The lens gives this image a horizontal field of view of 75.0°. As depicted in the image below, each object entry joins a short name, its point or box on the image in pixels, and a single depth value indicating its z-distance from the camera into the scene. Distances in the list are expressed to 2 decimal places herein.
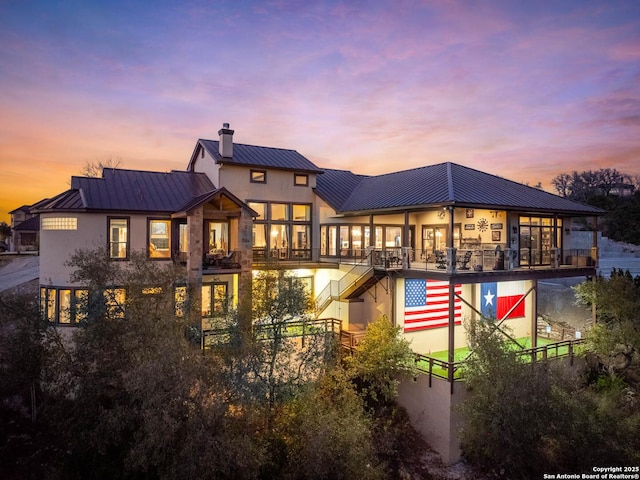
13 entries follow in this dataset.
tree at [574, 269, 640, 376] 19.38
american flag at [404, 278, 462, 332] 20.67
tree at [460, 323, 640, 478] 13.30
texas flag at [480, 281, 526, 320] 21.78
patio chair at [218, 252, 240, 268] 19.31
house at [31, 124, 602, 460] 18.39
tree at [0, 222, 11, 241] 56.94
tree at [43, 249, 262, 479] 10.19
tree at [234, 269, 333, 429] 13.10
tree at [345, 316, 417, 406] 17.00
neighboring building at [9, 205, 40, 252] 44.99
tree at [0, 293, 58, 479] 13.67
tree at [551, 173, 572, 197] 68.69
